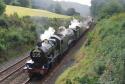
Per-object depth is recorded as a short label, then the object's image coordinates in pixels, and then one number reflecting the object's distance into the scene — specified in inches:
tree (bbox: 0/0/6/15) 1984.6
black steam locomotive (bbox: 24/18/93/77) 1156.5
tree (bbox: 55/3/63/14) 4990.2
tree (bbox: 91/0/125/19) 2071.5
